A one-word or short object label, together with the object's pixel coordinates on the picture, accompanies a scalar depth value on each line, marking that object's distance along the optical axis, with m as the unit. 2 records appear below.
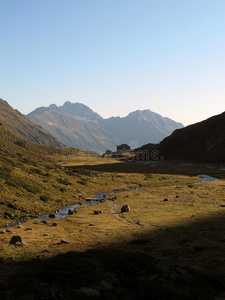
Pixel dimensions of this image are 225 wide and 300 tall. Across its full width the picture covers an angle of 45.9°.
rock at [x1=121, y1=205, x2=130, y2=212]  52.06
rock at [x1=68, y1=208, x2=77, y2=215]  50.05
